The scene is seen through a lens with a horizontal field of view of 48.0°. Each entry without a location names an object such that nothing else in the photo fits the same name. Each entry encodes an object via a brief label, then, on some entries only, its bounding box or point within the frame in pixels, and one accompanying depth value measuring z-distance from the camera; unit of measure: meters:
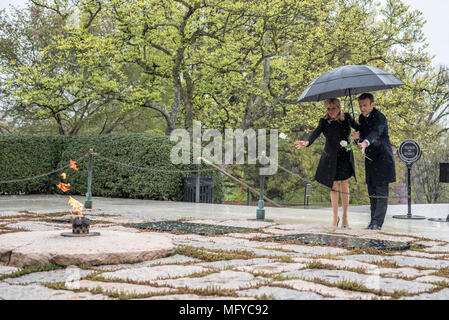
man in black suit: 6.98
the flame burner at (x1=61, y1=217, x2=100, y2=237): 5.00
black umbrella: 6.70
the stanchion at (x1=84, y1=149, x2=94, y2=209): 10.69
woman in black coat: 7.06
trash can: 14.32
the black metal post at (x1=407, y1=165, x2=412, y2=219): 10.17
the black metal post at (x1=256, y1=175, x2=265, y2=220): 8.91
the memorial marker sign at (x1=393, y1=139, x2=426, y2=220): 10.94
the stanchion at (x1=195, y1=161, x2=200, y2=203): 14.05
